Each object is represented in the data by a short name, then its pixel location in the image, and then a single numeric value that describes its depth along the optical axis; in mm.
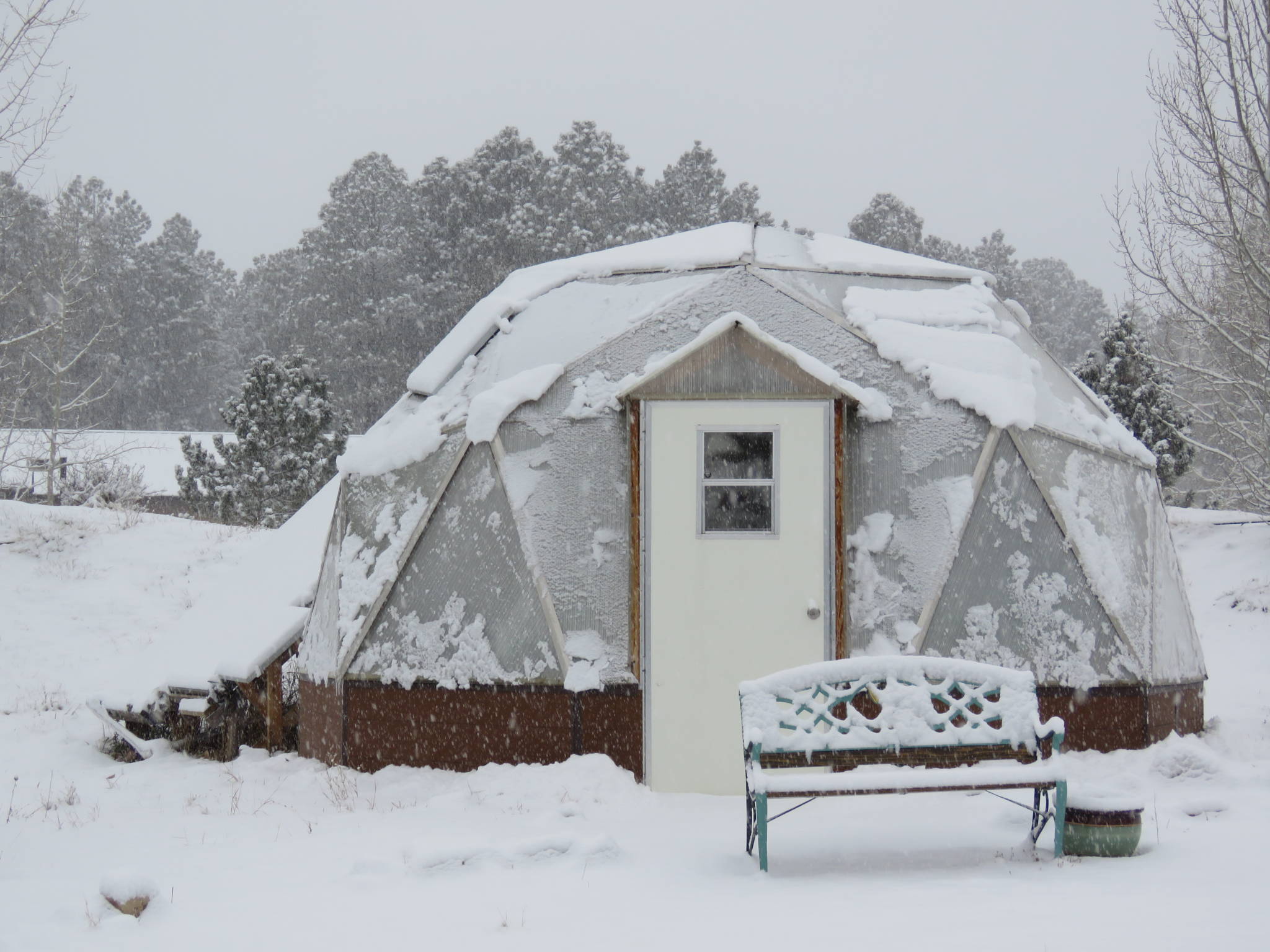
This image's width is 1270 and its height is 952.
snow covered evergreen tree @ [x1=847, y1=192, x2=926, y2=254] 38688
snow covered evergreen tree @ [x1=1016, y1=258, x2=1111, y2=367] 51375
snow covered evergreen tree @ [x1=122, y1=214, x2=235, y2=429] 43688
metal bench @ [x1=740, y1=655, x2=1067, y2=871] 5121
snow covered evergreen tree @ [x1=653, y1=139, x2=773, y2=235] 37844
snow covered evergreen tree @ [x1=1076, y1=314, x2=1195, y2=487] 21516
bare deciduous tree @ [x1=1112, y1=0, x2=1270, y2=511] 8633
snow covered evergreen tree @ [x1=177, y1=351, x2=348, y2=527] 22719
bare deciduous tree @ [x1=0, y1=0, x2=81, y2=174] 9070
